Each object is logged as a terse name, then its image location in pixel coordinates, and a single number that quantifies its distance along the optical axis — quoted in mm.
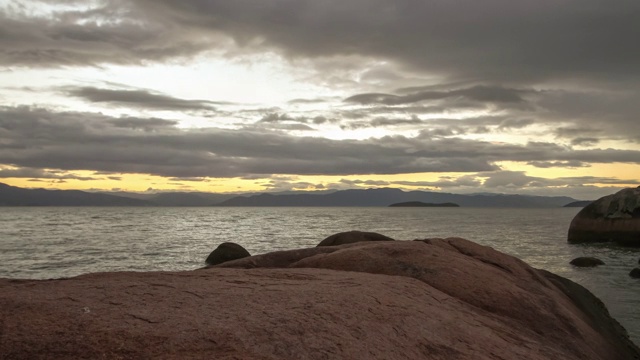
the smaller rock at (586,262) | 31562
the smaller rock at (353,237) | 17125
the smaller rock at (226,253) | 28836
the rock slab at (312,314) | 4191
